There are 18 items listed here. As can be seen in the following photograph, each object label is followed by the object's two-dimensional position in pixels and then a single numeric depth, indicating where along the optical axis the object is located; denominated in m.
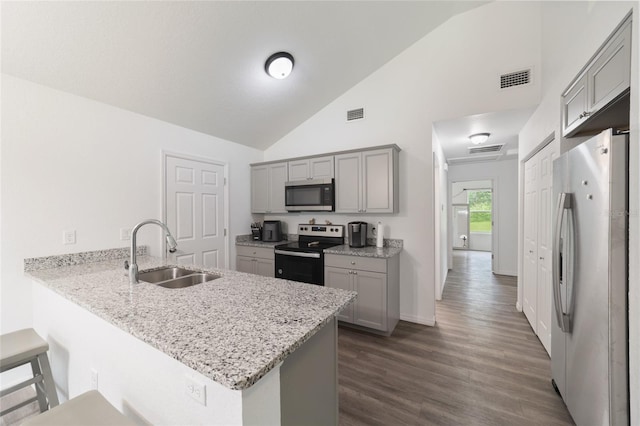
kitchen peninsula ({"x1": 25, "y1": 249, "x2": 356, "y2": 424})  0.80
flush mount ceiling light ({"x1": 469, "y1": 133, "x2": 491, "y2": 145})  3.58
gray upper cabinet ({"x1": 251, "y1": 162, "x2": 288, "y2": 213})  3.80
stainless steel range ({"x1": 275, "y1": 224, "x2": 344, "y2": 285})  3.06
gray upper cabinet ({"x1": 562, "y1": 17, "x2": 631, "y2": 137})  1.24
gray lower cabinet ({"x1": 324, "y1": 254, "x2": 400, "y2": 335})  2.74
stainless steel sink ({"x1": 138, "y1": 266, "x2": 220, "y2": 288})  1.93
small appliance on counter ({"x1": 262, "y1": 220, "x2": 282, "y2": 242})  3.86
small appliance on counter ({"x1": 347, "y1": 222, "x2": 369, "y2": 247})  3.18
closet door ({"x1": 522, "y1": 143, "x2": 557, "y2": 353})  2.37
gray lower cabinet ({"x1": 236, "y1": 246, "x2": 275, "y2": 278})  3.47
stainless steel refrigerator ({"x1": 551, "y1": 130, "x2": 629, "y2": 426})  1.22
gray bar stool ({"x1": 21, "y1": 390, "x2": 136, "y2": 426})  0.97
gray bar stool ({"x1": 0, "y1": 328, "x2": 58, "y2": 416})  1.45
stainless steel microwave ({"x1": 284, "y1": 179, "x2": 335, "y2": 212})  3.36
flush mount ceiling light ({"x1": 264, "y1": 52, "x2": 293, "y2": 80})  2.64
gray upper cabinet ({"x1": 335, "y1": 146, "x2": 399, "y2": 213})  3.00
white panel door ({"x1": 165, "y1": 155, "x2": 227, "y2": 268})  3.08
